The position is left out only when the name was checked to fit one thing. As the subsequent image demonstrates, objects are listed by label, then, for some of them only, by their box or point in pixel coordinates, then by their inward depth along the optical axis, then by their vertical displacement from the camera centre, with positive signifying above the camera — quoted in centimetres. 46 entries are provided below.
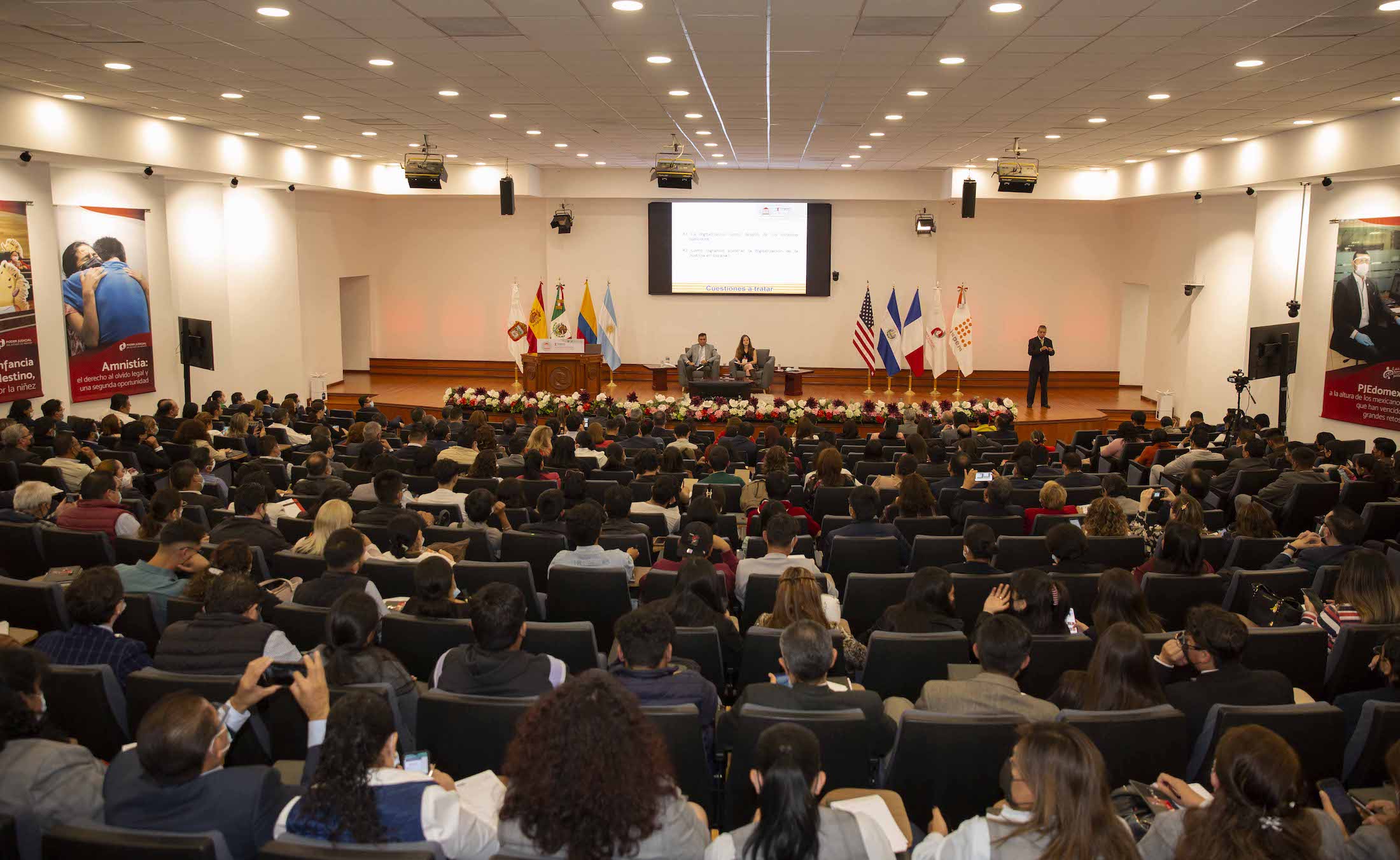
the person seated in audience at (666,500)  700 -125
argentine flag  1884 -23
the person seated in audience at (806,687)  355 -130
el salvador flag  1820 -30
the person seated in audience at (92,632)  405 -128
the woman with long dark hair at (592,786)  252 -117
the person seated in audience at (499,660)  368 -125
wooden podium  1761 -88
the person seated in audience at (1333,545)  582 -128
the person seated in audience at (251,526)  583 -121
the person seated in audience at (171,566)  500 -124
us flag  1822 -23
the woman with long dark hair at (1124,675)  364 -127
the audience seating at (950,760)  335 -147
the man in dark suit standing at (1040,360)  1688 -60
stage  1720 -125
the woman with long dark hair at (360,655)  369 -123
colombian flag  1894 -5
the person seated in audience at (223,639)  393 -125
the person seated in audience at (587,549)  549 -125
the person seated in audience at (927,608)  452 -129
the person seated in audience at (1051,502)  722 -127
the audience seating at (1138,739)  338 -141
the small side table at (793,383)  1842 -109
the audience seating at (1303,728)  344 -139
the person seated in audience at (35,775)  283 -132
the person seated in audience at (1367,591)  459 -121
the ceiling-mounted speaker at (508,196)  1648 +207
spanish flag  1891 +2
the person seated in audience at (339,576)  478 -123
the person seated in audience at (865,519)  631 -124
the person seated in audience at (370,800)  260 -126
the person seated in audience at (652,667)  362 -126
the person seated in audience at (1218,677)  382 -135
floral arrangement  1426 -123
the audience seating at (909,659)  427 -144
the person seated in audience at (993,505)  699 -130
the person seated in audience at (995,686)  354 -129
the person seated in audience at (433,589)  446 -119
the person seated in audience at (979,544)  547 -120
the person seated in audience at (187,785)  266 -126
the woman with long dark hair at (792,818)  249 -123
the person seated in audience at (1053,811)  247 -122
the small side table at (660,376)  1889 -102
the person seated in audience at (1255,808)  251 -122
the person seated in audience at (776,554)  546 -127
